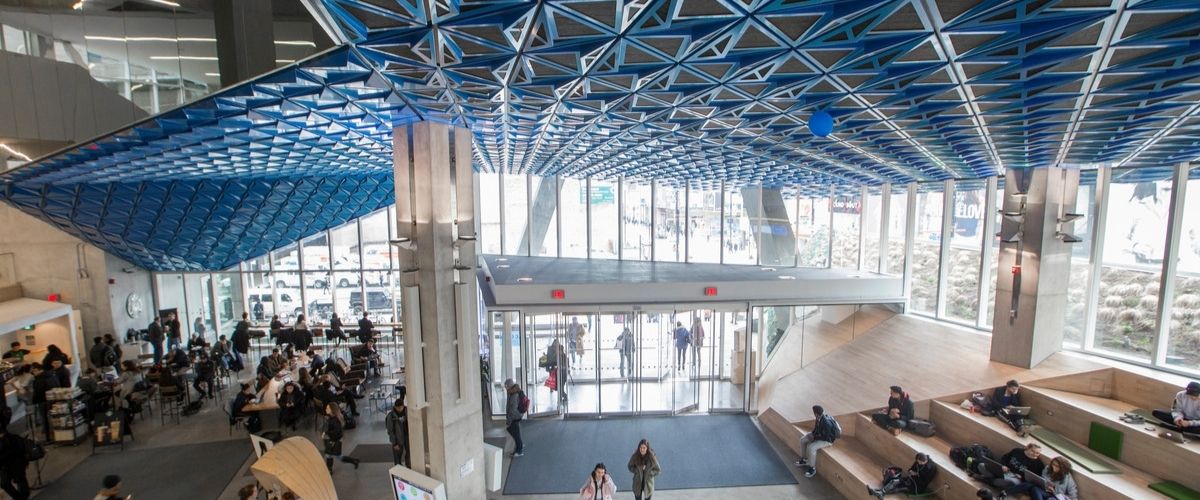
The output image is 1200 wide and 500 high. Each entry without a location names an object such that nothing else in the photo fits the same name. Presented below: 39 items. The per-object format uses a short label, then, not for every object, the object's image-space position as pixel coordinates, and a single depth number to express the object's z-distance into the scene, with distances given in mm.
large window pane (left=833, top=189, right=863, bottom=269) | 17156
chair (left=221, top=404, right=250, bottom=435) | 11250
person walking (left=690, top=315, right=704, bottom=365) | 13128
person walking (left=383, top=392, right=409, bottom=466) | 9047
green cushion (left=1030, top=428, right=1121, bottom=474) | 7896
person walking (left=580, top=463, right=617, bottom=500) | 7688
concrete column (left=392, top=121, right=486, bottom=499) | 7773
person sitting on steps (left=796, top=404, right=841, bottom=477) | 9820
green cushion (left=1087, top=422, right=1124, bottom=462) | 8305
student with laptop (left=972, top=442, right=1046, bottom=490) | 7742
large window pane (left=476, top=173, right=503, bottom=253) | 20062
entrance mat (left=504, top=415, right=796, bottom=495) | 9445
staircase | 7574
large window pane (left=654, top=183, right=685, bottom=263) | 19031
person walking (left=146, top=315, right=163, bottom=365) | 16719
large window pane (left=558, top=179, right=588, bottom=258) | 19734
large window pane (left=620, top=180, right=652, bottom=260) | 19469
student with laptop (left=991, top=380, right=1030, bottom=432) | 9344
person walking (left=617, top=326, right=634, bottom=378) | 12591
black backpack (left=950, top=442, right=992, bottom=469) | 8410
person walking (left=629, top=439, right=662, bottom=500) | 8117
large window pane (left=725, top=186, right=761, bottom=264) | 18406
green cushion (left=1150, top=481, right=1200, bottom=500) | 7039
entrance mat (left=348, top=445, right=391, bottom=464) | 10273
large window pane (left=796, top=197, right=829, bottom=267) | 17906
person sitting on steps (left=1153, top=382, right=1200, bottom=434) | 7880
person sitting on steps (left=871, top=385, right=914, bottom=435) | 9820
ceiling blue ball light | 6773
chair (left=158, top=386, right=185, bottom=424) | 11867
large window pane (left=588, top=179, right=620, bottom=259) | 19594
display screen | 7273
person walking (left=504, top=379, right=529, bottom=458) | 10492
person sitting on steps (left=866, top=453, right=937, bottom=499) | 8344
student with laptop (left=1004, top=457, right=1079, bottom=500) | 7262
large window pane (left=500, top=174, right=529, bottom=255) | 20062
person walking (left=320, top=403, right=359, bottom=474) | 9555
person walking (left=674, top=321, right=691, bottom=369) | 13101
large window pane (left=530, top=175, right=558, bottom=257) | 19984
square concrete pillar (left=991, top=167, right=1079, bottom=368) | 10953
